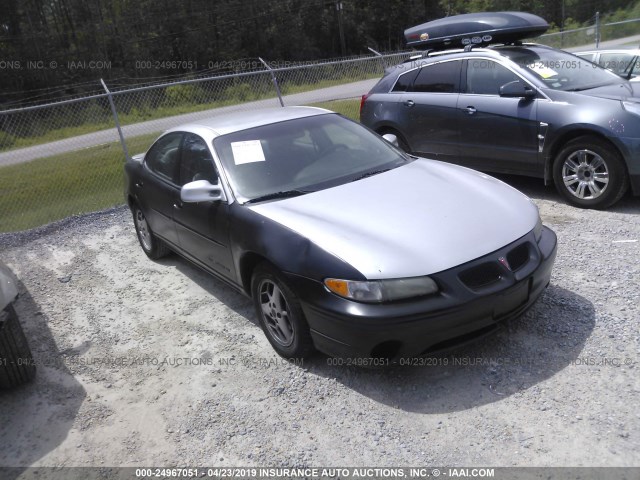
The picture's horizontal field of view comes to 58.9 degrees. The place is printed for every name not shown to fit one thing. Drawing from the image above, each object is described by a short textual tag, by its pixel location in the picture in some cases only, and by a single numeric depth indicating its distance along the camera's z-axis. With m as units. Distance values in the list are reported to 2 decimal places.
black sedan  3.16
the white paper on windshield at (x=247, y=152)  4.32
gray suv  5.60
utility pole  44.47
